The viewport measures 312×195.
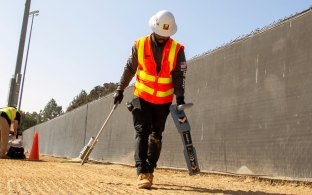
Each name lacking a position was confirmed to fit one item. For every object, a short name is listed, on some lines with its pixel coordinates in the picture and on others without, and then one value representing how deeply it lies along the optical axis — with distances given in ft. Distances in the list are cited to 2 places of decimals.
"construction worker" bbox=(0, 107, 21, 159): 37.11
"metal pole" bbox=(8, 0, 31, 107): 40.49
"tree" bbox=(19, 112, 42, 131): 322.14
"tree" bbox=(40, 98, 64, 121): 367.13
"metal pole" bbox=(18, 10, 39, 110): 101.27
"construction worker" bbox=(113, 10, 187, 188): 15.62
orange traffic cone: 40.70
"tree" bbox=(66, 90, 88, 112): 222.36
